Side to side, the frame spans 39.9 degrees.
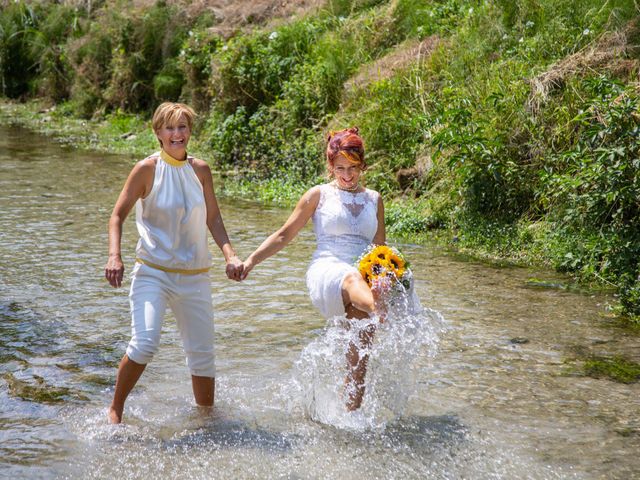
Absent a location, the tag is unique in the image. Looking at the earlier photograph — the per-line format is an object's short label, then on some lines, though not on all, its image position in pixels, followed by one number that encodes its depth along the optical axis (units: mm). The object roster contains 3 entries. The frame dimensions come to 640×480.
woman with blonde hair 5172
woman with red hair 5383
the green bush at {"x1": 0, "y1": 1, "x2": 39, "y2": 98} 30547
